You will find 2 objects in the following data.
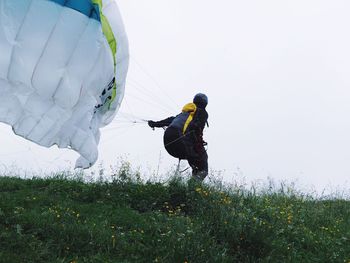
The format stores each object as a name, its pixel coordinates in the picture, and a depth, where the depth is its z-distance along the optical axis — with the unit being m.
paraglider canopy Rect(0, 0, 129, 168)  7.93
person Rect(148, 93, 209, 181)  11.89
